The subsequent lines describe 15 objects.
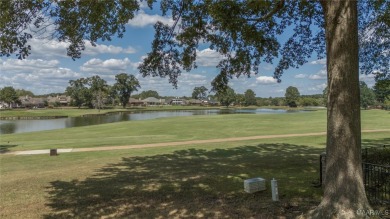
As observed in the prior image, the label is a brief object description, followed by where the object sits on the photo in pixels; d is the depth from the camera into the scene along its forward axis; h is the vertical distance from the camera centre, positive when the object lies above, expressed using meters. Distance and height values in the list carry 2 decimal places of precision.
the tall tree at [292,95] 153.75 +2.65
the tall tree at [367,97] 133.21 +1.36
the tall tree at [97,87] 130.00 +5.77
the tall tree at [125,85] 134.12 +6.66
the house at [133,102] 194.62 +0.04
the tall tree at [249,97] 175.35 +2.17
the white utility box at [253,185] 8.84 -2.15
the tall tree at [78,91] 137.88 +4.60
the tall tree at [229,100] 152.74 +0.65
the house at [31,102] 165.69 +0.37
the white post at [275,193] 8.02 -2.15
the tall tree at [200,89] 183.56 +6.68
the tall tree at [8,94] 129.12 +3.34
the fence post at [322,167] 9.24 -1.77
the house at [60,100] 181.25 +1.40
